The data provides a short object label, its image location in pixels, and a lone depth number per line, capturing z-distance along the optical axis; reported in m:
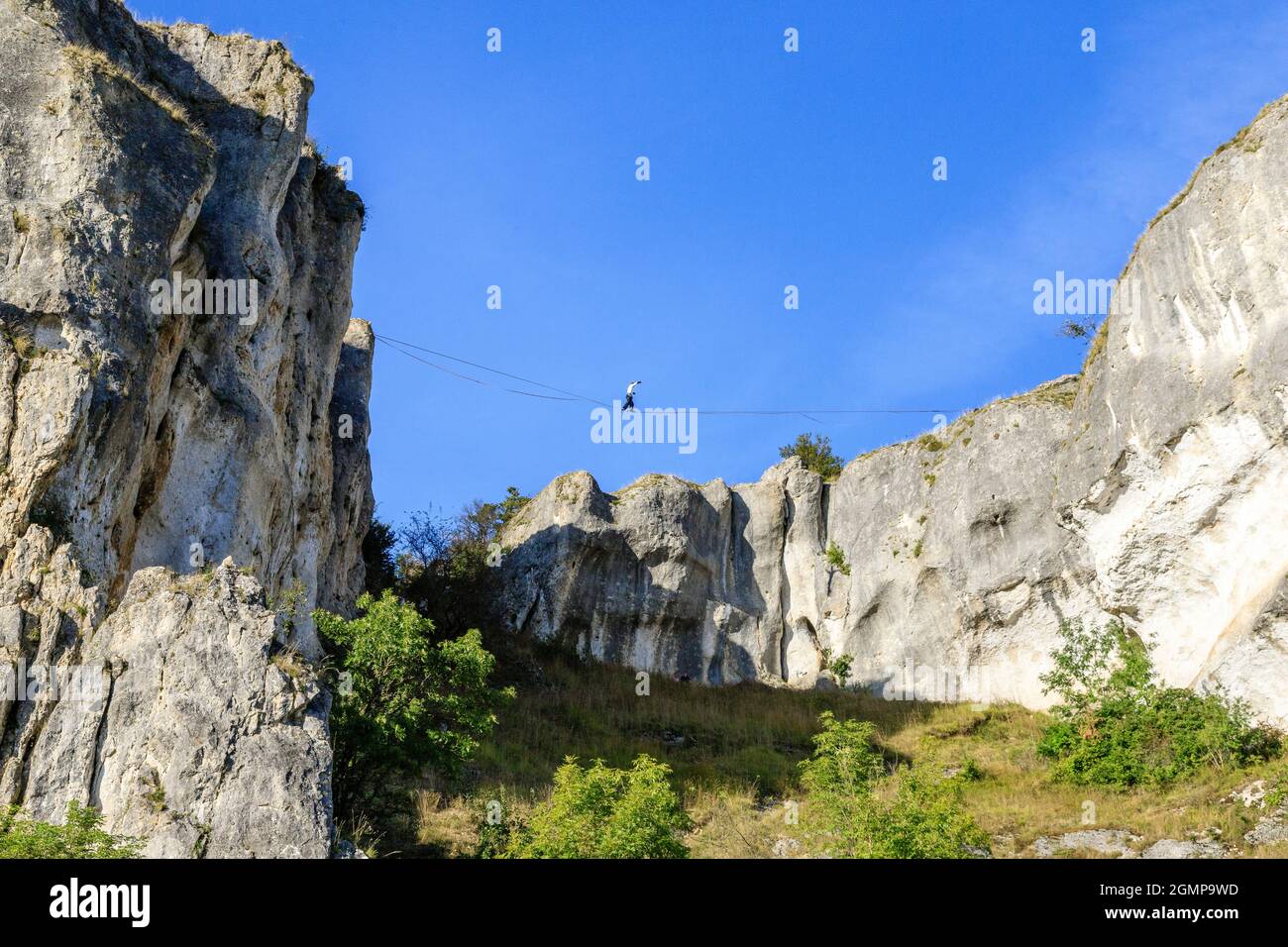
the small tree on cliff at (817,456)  56.19
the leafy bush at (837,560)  43.91
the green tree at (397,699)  20.25
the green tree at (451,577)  37.22
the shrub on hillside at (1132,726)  25.92
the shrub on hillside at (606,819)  17.28
